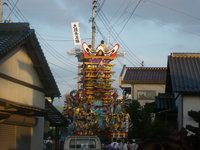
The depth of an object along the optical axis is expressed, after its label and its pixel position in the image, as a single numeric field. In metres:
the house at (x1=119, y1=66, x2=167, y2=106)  44.84
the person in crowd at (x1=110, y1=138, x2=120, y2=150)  25.92
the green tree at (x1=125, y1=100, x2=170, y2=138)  26.78
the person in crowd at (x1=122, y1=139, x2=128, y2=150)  25.55
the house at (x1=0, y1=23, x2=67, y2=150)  14.33
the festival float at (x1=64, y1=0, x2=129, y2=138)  30.94
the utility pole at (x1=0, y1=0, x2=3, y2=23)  20.99
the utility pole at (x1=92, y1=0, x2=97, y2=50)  35.59
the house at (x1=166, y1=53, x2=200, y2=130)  20.94
